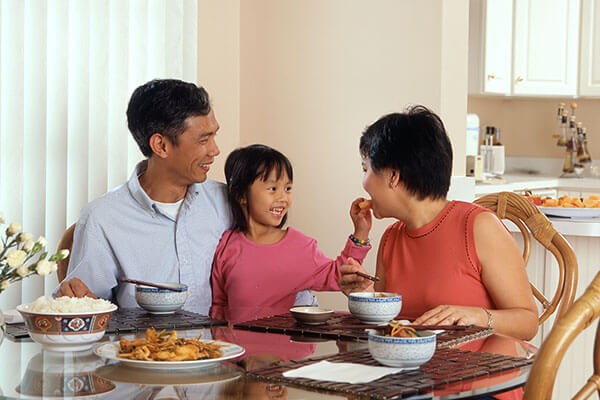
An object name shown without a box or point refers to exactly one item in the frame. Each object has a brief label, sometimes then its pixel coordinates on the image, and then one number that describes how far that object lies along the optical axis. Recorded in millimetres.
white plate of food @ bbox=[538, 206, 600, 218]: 4512
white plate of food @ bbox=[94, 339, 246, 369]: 2712
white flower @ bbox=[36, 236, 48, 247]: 2779
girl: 3749
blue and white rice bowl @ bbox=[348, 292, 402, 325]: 3082
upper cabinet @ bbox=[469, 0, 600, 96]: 6987
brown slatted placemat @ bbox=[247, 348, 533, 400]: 2600
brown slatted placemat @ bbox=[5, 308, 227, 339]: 3116
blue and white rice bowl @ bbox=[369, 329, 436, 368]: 2687
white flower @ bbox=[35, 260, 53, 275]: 2719
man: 3656
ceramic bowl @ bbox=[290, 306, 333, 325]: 3163
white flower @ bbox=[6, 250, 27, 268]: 2709
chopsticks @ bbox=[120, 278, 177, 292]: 3282
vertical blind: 4024
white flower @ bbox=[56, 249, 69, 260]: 2797
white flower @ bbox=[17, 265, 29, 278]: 2736
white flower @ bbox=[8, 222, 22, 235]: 2780
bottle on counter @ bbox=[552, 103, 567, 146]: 8210
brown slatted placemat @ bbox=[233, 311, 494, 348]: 3018
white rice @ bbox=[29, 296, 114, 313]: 2906
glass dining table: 2610
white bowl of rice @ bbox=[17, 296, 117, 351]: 2887
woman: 3325
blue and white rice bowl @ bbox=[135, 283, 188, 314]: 3266
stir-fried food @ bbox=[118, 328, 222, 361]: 2736
